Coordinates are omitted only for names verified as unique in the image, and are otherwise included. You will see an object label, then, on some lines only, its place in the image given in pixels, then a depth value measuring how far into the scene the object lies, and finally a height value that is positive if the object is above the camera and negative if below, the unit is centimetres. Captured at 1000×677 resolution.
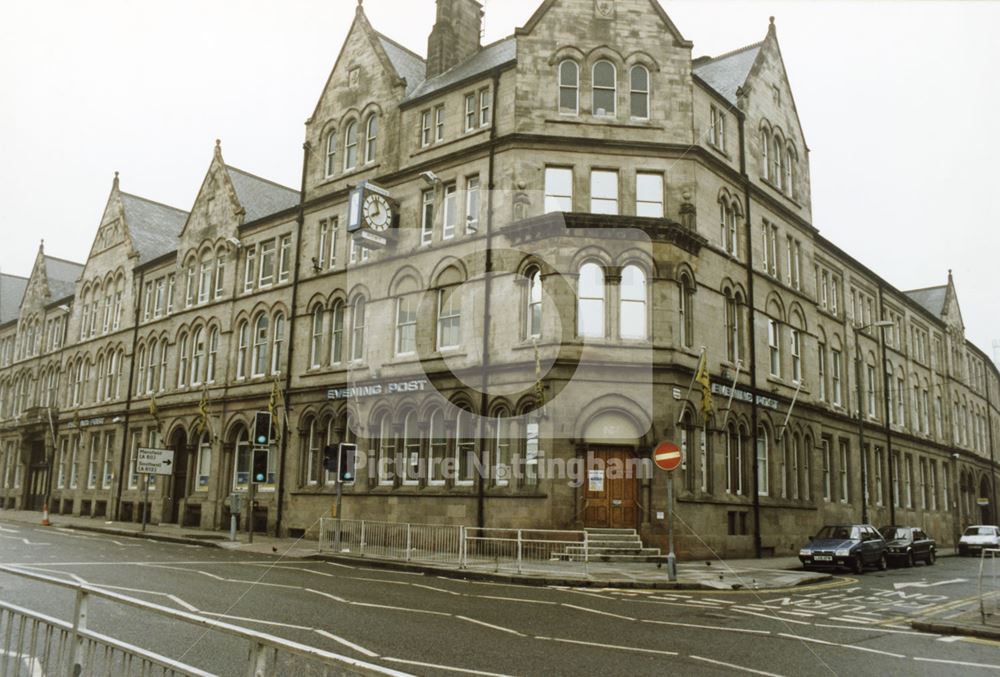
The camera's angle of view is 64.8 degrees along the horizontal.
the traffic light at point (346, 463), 2302 +19
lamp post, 3512 +184
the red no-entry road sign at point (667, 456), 1897 +50
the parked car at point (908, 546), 2838 -231
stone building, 2539 +640
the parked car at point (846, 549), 2455 -211
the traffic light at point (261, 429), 2556 +124
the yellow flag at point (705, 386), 2472 +289
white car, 3762 -254
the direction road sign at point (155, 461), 3328 +16
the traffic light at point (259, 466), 2591 +5
